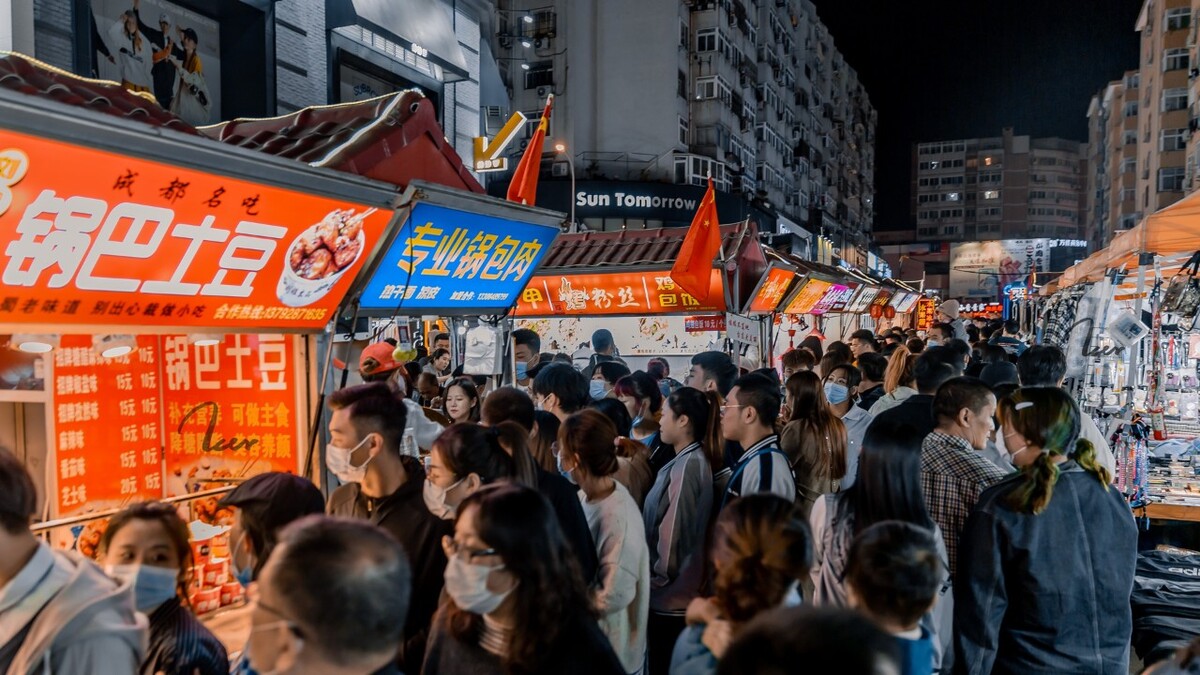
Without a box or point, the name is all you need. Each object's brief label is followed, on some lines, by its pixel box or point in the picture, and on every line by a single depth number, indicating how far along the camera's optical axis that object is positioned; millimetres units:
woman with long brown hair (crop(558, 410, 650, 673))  3615
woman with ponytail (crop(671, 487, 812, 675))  2426
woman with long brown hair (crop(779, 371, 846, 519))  5457
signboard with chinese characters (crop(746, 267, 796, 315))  11319
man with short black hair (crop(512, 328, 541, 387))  9859
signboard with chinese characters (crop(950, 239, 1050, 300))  77625
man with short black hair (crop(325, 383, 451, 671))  3492
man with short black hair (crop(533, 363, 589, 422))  6148
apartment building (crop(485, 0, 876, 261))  36281
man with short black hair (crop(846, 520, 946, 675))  2535
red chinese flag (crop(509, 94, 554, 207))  6770
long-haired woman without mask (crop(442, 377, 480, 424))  6996
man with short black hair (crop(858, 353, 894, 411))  8938
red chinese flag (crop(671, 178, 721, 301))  9219
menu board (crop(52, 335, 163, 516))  5578
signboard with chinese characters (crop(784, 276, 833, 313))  14109
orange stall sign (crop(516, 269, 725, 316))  10648
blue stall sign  5184
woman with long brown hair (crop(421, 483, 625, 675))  2410
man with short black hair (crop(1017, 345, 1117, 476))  7543
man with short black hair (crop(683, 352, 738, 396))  7184
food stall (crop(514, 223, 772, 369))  10500
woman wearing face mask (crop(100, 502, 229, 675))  2553
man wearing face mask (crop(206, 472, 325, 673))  3234
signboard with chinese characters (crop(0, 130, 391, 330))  3262
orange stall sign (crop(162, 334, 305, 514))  5406
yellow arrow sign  10047
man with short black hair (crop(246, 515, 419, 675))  1946
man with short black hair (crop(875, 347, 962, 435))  6012
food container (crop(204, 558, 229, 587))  5715
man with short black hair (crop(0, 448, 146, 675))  2111
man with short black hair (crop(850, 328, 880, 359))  13588
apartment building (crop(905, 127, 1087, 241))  109625
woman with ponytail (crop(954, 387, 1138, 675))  3635
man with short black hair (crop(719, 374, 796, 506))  4387
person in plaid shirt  4246
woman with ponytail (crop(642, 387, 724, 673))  4297
